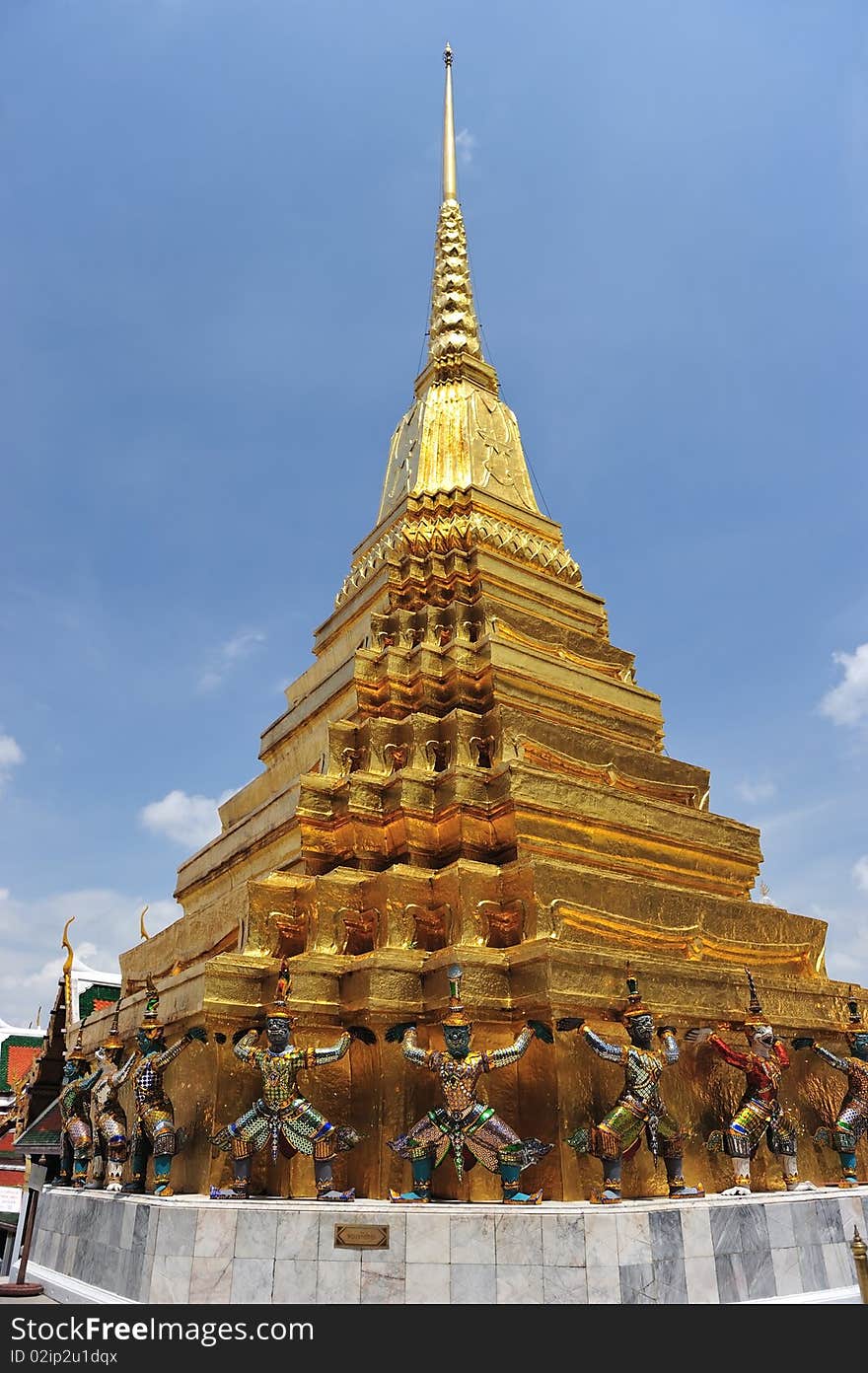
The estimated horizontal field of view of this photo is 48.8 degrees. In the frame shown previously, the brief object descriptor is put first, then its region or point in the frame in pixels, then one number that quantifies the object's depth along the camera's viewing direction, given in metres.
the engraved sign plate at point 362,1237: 7.46
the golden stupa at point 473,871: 9.73
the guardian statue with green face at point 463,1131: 8.33
